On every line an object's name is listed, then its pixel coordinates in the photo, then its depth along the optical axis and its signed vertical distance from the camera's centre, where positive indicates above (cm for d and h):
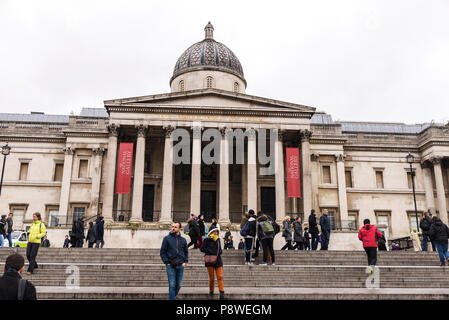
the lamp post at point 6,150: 2769 +576
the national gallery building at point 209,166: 3019 +607
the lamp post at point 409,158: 2955 +567
